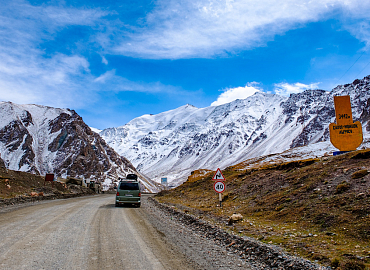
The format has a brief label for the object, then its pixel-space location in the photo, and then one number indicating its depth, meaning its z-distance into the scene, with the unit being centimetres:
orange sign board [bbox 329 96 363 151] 2155
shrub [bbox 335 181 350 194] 1208
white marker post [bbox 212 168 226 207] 1662
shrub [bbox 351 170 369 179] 1291
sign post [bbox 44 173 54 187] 3781
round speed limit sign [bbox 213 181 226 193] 1661
